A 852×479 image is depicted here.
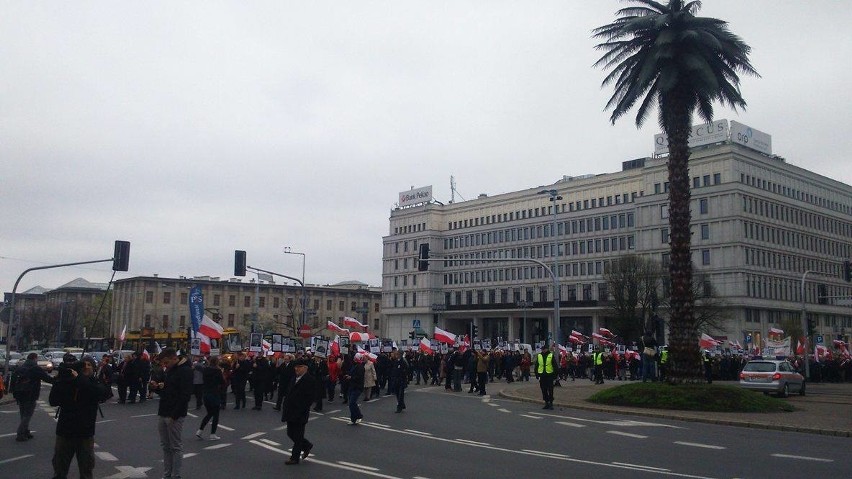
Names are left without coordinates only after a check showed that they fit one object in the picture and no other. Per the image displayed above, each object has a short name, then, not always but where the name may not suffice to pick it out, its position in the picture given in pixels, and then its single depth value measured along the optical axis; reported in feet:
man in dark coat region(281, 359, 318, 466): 40.86
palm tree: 82.23
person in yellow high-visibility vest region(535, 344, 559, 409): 76.84
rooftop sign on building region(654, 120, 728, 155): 271.69
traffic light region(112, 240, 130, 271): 96.92
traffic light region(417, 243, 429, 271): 106.11
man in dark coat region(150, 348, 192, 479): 35.29
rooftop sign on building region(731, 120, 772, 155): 273.75
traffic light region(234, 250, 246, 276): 121.19
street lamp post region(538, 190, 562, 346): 115.84
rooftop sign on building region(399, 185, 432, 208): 379.76
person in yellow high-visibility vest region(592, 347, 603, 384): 129.49
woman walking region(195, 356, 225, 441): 52.37
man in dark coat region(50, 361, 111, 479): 32.04
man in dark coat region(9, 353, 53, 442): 51.03
